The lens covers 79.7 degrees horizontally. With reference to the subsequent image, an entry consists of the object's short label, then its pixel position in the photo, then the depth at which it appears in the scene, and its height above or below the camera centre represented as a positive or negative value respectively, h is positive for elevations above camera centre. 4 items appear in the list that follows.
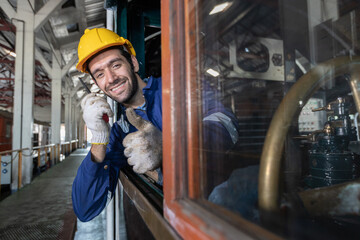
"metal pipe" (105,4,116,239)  2.23 -0.90
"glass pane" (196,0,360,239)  0.48 +0.08
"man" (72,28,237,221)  1.56 +0.09
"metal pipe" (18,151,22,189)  5.09 -0.80
